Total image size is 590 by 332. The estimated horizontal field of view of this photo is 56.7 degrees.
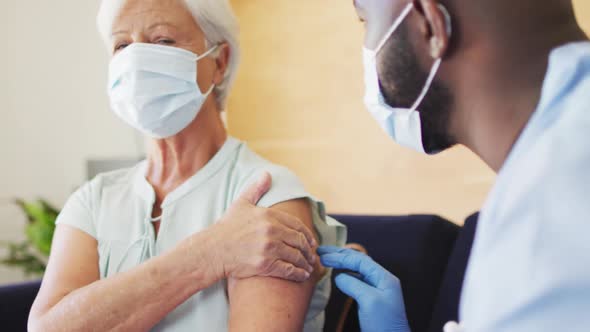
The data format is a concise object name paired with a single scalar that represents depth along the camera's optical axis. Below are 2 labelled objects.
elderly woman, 1.07
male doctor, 0.58
